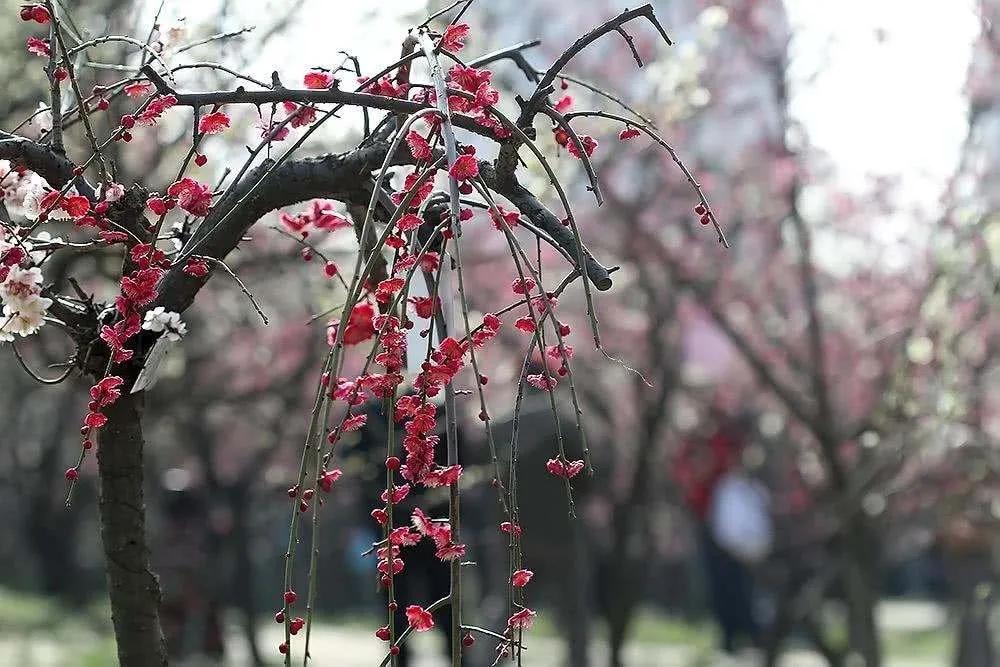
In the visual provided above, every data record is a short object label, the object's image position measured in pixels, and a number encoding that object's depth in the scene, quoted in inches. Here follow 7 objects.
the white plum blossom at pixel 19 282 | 192.9
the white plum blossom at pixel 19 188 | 212.7
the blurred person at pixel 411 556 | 530.6
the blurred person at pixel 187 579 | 842.2
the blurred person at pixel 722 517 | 897.5
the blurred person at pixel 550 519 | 649.0
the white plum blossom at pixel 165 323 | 209.8
